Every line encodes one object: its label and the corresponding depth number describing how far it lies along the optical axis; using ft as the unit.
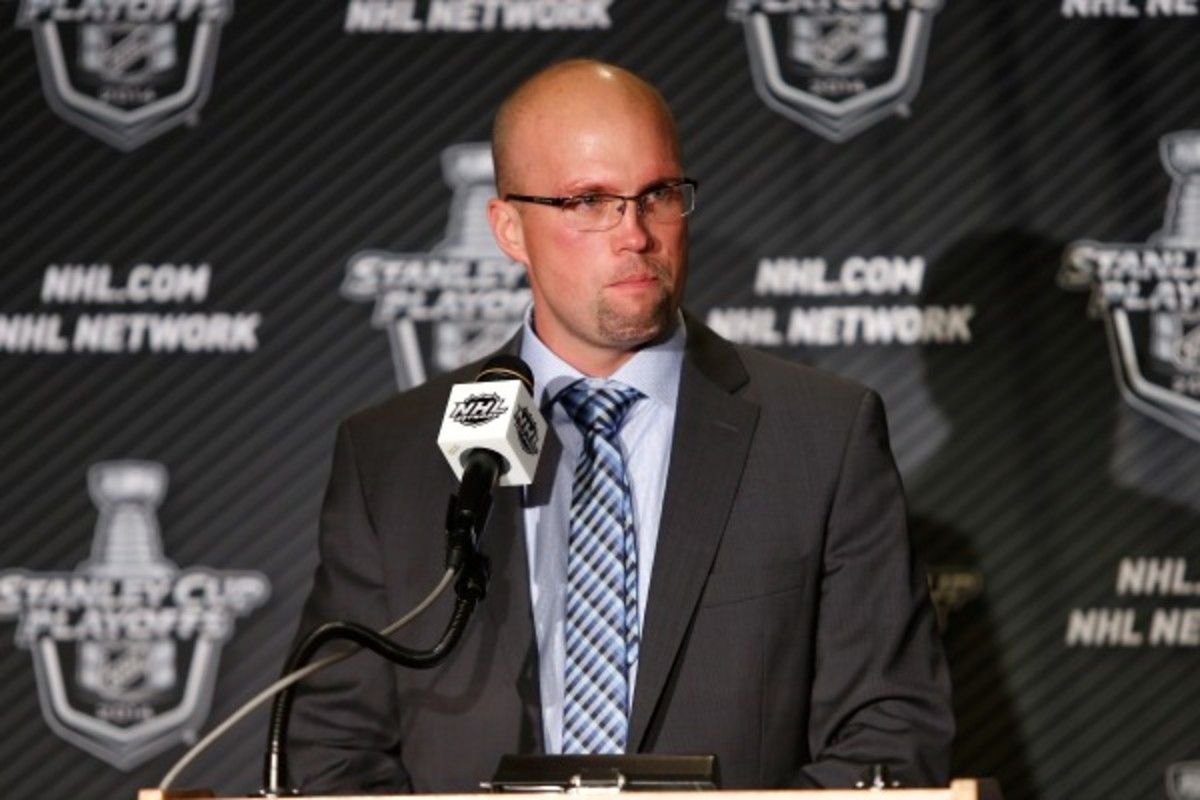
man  18.70
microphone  15.21
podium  12.44
